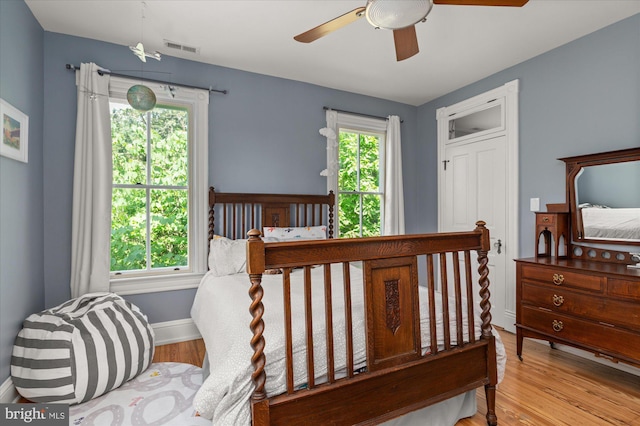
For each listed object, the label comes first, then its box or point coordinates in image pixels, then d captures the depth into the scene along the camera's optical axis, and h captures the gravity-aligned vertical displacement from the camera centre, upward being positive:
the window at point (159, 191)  3.08 +0.30
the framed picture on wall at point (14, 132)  2.03 +0.60
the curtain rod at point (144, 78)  2.81 +1.31
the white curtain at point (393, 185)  4.26 +0.44
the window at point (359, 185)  4.18 +0.45
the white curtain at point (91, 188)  2.77 +0.29
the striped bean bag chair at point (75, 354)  2.05 -0.85
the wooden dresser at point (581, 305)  2.19 -0.64
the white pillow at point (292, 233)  3.34 -0.12
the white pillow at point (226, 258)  2.99 -0.33
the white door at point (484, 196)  3.56 +0.27
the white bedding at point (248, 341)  1.34 -0.59
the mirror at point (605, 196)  2.58 +0.18
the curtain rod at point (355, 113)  3.97 +1.33
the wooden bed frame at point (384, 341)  1.35 -0.58
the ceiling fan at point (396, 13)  1.69 +1.09
